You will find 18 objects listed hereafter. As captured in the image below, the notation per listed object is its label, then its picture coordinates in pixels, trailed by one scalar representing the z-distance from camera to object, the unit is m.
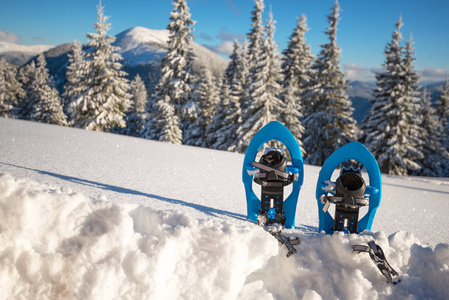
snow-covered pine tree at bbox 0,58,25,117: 30.47
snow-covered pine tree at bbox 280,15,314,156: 20.50
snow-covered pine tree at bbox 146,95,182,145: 18.77
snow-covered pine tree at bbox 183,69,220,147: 25.56
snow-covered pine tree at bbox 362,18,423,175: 16.27
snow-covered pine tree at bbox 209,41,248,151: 20.70
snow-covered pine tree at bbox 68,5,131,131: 17.98
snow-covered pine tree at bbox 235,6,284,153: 16.80
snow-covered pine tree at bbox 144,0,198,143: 18.28
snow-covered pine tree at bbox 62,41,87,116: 28.01
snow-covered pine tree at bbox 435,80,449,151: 27.73
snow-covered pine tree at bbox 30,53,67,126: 26.35
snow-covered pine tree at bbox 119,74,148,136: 40.66
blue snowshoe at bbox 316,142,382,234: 2.21
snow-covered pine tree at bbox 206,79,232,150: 21.62
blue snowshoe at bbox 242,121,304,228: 2.40
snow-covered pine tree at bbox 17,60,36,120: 35.53
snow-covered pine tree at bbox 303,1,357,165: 18.30
